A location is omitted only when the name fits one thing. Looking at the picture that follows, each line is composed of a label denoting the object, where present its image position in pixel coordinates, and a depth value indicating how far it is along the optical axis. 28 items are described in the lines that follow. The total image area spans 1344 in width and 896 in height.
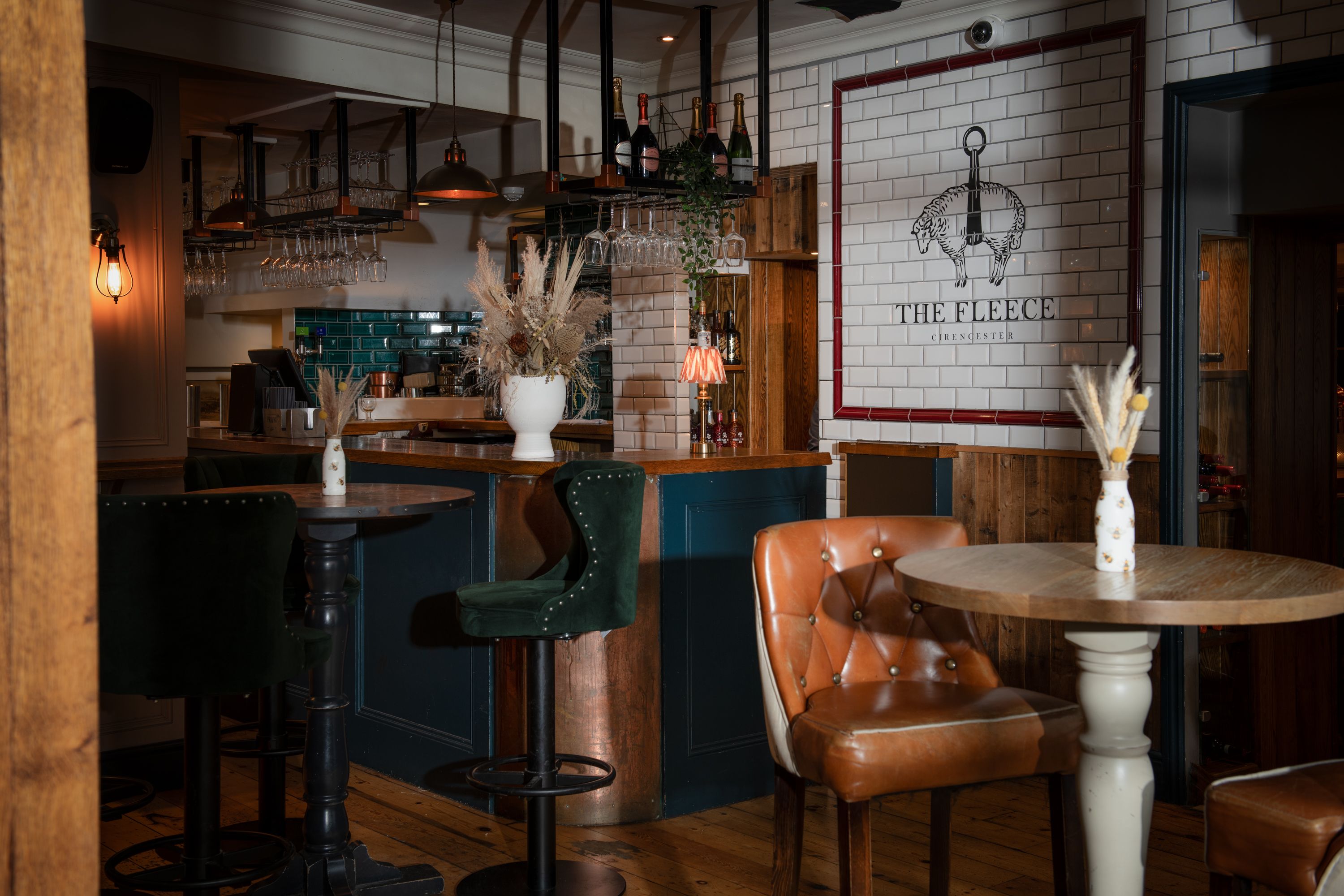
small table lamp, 4.59
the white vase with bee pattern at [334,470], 3.45
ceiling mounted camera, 4.84
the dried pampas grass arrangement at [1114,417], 2.36
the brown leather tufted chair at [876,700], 2.40
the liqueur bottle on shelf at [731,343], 6.56
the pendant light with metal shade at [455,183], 5.61
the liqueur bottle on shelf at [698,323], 6.18
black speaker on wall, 4.72
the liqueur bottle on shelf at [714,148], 4.95
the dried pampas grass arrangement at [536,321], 4.20
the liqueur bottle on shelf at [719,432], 5.54
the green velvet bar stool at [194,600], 2.67
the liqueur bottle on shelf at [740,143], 5.32
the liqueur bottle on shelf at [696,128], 5.15
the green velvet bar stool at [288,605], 3.72
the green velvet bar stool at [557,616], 3.22
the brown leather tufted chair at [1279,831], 2.15
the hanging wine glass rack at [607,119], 4.62
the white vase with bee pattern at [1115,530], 2.32
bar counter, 3.97
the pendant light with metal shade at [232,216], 6.63
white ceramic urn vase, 4.26
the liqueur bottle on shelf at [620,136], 4.77
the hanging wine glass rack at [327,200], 5.98
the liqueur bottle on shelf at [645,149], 4.75
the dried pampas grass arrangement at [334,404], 3.61
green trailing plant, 4.75
